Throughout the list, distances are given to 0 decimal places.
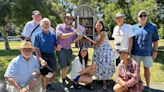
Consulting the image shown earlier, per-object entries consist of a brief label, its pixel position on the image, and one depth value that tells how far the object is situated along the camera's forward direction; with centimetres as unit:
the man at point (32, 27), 280
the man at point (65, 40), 287
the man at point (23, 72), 211
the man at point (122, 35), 286
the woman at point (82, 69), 297
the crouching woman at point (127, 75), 241
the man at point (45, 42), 265
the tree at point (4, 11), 538
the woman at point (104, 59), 303
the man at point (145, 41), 282
